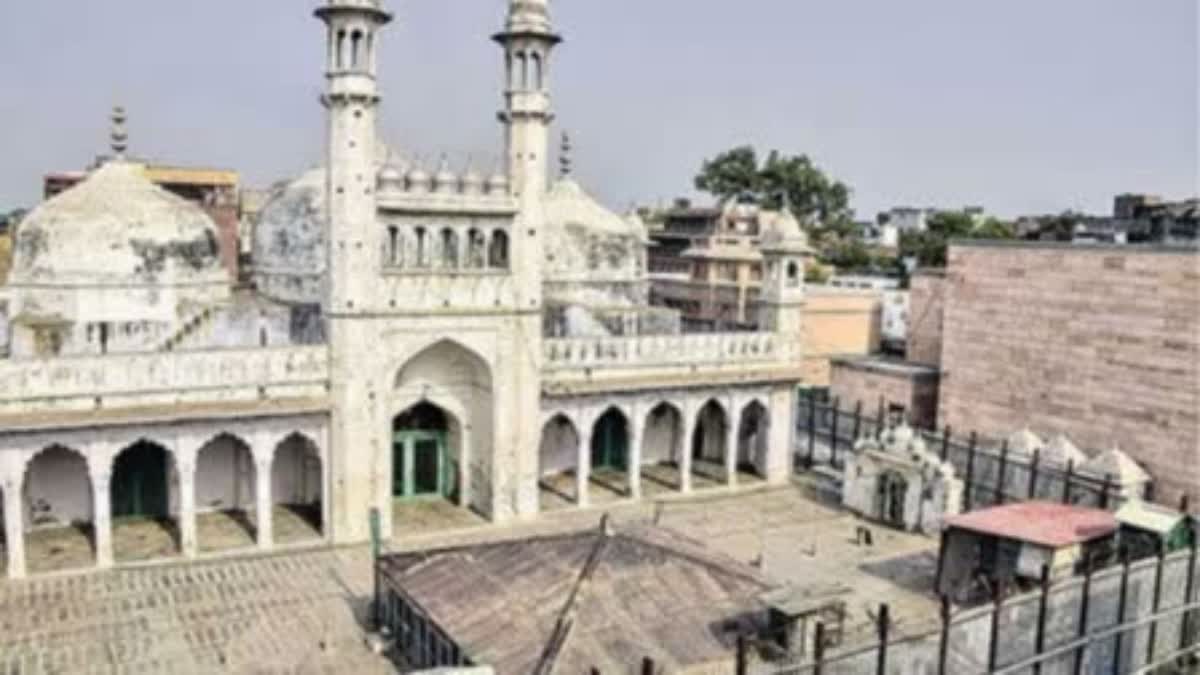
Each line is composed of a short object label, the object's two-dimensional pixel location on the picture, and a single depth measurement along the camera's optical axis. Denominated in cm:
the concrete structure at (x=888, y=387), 2877
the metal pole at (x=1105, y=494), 2135
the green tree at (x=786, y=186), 6278
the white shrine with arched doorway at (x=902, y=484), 2322
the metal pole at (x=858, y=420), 2741
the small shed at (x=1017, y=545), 1762
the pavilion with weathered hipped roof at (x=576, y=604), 1327
